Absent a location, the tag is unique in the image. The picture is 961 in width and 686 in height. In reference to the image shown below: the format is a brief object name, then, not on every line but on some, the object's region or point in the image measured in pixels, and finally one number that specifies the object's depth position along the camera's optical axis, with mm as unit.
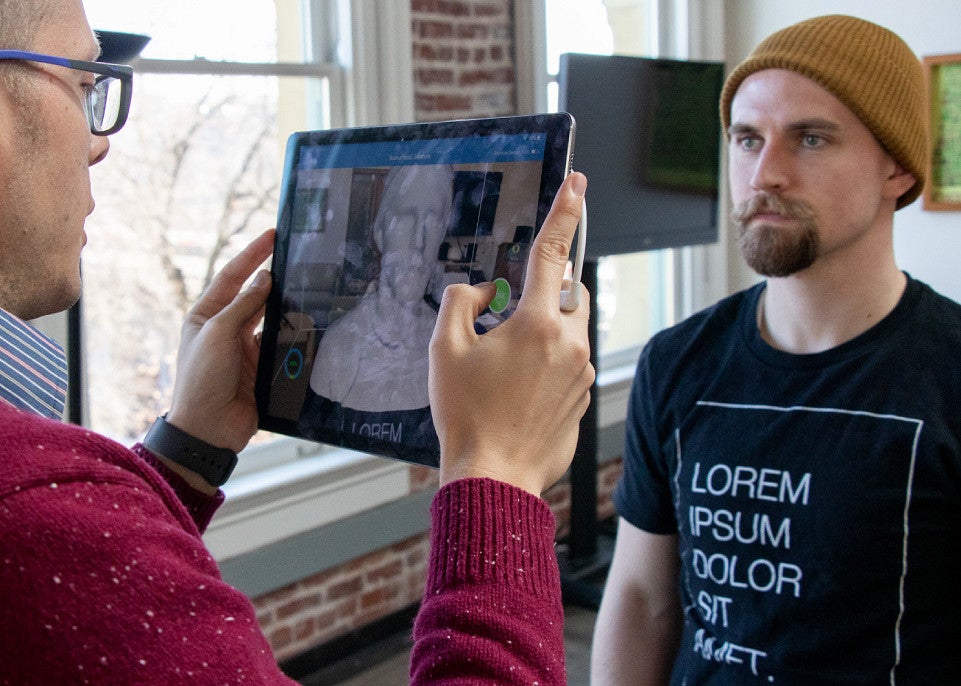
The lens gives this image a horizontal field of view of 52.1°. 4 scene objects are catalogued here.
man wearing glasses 559
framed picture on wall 3738
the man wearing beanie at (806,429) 1422
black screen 3023
